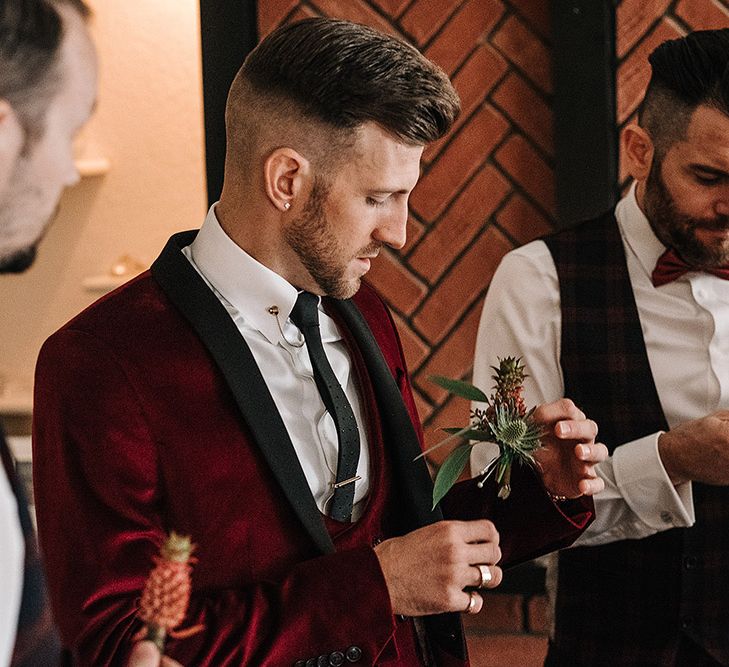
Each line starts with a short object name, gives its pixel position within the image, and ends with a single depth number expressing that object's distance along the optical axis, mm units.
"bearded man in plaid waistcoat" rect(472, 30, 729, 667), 1969
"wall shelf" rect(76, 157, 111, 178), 3705
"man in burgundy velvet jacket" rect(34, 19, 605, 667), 1374
